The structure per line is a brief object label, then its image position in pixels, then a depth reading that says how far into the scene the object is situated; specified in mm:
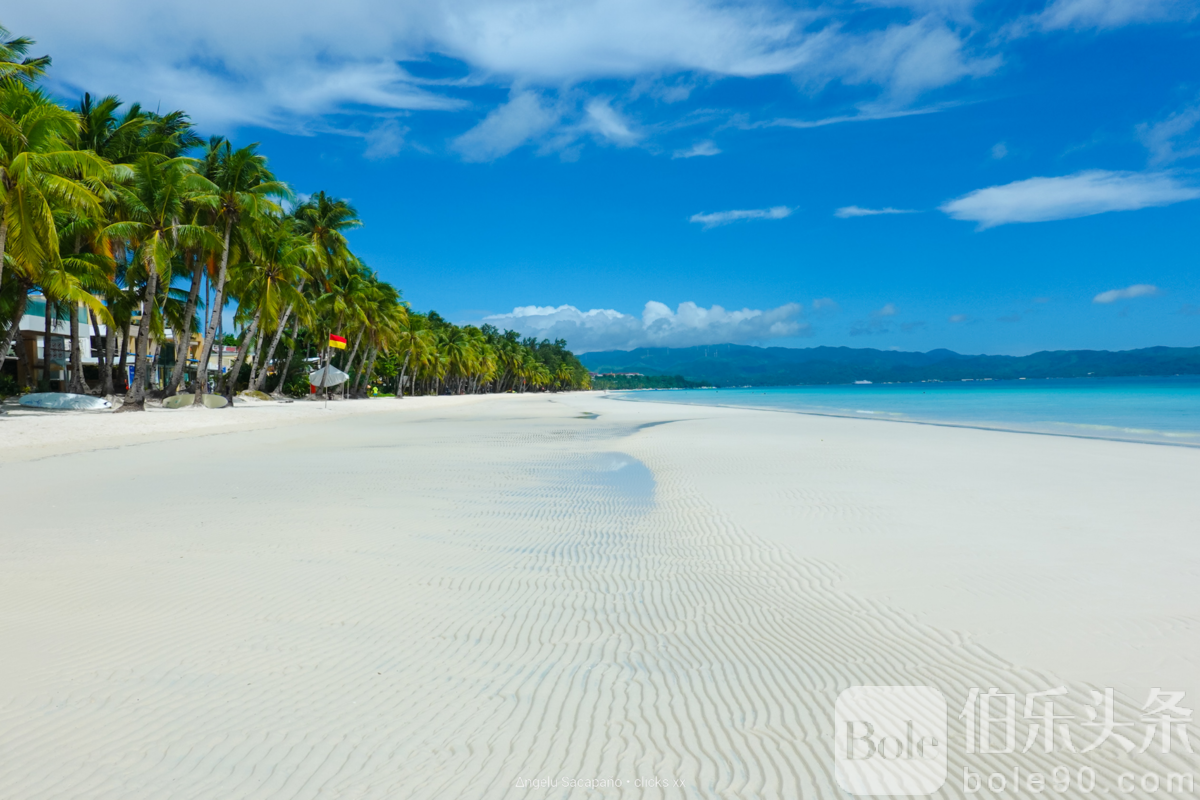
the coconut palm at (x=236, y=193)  28125
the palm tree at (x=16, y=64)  17328
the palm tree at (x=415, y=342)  61812
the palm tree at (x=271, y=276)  31750
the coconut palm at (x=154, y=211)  25250
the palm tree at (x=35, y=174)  17125
